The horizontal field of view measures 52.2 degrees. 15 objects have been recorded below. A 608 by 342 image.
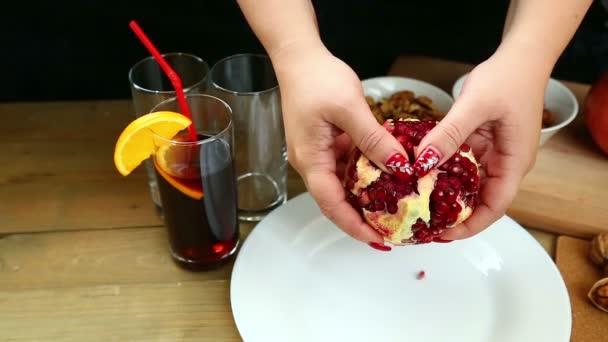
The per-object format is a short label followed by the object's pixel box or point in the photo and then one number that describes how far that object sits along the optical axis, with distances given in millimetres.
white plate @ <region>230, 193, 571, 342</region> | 813
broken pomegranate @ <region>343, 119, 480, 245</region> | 726
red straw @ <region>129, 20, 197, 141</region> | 782
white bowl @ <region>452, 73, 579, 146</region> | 1130
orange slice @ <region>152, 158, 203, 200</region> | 820
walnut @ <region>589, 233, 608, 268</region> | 896
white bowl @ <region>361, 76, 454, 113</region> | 1139
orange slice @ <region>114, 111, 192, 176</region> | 769
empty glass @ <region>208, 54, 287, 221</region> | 911
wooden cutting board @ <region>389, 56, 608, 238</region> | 968
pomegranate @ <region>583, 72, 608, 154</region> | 1074
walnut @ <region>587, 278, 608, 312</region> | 836
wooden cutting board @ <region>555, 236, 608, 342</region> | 821
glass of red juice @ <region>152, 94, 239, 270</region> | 805
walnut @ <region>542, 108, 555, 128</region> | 1121
